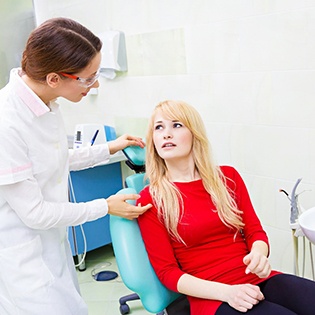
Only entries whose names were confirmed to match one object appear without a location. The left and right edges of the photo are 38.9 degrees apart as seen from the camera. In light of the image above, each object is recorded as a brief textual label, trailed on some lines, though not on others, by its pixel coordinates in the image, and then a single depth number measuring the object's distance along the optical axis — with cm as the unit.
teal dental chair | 149
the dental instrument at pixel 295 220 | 166
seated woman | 137
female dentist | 128
